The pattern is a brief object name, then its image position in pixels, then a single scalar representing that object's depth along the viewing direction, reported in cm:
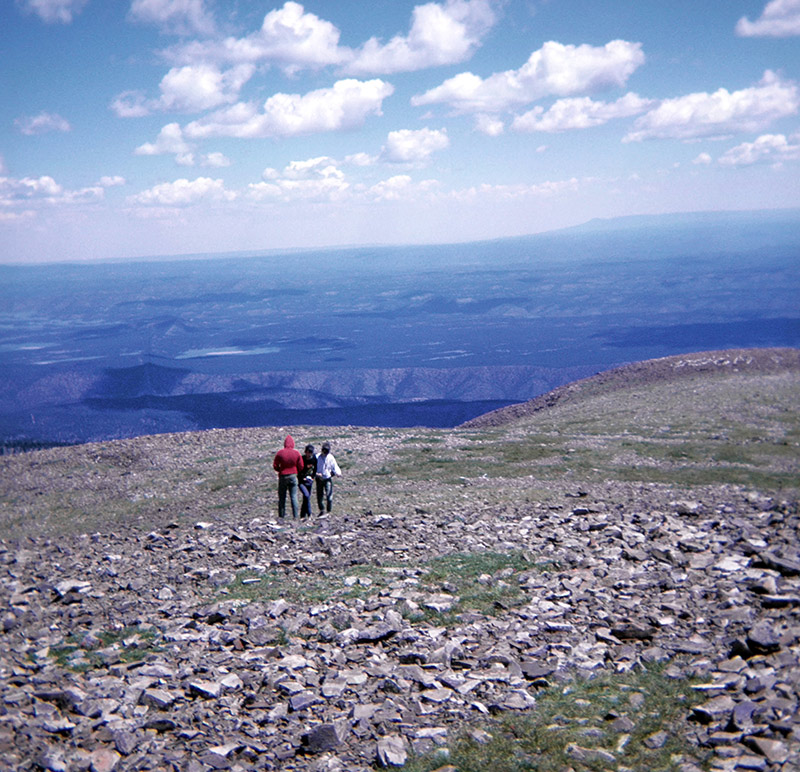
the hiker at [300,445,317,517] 1489
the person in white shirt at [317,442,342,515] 1498
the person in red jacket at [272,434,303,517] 1446
